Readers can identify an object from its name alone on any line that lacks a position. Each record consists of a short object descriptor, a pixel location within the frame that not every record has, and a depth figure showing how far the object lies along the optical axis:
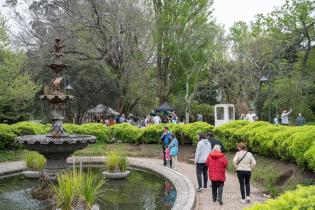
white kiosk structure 29.42
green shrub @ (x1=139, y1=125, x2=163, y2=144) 23.52
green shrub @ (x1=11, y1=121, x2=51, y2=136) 21.33
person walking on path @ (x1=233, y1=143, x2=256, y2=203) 10.29
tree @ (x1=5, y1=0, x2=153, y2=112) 34.75
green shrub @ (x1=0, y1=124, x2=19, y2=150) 20.55
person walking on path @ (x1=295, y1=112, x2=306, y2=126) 27.68
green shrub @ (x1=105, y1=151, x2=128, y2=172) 15.04
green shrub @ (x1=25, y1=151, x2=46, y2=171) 15.36
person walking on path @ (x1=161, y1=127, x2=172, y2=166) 16.76
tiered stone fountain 11.87
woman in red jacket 10.32
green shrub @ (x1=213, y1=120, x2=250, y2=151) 18.57
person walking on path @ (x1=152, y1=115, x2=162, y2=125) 28.27
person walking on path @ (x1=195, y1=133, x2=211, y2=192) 12.05
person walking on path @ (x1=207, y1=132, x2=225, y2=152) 12.80
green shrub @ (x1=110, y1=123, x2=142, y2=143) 23.98
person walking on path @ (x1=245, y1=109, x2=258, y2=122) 25.01
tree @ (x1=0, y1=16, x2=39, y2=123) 22.61
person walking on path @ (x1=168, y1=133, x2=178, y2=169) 15.98
